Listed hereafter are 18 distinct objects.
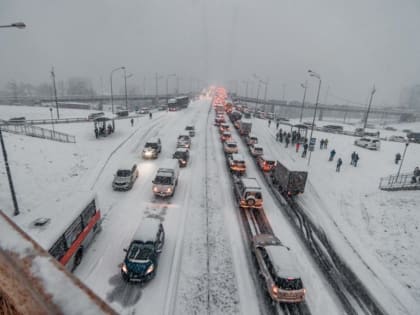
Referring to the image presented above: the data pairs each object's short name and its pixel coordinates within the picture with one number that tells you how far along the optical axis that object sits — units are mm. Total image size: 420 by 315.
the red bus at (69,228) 11734
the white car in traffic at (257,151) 34300
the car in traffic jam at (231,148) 35281
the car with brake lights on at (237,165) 28578
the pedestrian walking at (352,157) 31966
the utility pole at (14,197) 15509
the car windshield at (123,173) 23709
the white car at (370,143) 39719
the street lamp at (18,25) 12511
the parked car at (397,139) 49194
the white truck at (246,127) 47281
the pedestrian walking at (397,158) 33094
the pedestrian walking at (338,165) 29828
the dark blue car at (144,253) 12930
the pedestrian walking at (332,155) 33031
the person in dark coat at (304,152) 35531
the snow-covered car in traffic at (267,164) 30422
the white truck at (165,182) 21781
